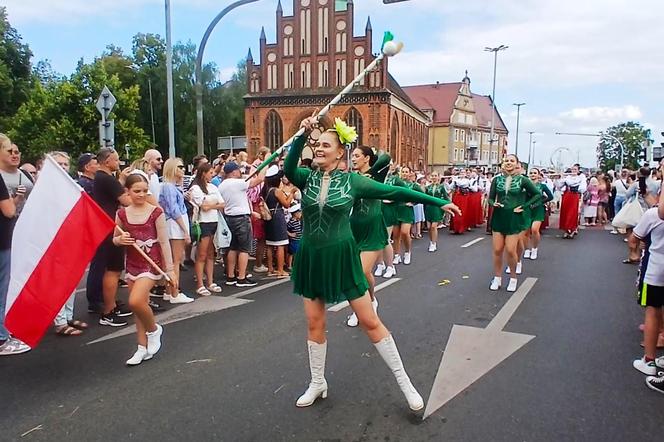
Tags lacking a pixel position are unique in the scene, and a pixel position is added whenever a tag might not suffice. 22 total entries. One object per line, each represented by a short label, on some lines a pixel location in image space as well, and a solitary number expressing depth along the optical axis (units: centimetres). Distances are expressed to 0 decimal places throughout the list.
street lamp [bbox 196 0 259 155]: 1252
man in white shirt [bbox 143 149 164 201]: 741
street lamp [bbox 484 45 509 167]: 4856
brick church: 4722
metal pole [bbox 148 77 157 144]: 5242
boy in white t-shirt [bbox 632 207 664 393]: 425
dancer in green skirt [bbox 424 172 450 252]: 1208
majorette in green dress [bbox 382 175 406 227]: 855
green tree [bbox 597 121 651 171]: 6357
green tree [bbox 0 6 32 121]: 3781
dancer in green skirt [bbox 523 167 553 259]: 1041
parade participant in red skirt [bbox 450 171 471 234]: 1573
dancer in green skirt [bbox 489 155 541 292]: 752
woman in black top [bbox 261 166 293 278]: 868
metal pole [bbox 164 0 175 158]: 1435
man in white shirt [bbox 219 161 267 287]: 804
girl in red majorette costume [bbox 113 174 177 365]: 468
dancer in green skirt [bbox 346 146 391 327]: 546
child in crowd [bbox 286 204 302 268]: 920
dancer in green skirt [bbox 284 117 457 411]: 365
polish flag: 415
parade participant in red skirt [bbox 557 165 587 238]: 1463
